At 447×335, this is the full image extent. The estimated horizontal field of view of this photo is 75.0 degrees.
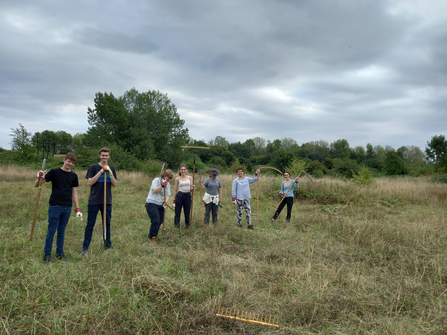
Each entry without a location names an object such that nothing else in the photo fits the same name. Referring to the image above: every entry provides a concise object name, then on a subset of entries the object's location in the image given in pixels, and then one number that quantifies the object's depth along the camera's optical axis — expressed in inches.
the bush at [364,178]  592.4
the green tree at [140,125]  1165.7
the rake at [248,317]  119.0
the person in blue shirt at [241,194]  297.6
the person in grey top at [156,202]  222.7
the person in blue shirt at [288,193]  326.9
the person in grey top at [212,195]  280.4
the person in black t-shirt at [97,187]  188.7
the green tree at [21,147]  950.4
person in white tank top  255.0
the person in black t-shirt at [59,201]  172.9
